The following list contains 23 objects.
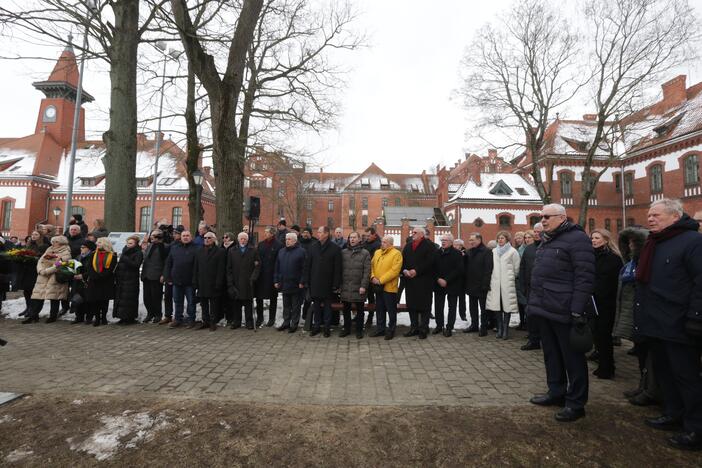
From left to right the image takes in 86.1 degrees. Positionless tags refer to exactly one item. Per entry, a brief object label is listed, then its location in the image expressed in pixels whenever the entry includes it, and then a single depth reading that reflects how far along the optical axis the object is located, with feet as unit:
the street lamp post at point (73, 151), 47.33
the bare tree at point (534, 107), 57.57
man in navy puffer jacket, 11.51
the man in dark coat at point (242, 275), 24.40
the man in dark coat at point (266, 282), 25.63
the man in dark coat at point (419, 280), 23.04
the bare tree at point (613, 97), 52.70
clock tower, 139.44
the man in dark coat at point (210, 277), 24.48
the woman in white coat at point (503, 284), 22.74
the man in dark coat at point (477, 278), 23.62
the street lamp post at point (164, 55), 37.40
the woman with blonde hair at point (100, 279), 25.14
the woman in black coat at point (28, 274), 27.71
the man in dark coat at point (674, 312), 10.15
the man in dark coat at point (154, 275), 26.35
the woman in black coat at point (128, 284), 25.40
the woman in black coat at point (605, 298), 15.76
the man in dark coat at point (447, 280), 23.93
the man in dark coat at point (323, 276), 23.30
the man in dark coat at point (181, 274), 25.18
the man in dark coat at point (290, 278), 24.31
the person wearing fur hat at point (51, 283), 25.34
